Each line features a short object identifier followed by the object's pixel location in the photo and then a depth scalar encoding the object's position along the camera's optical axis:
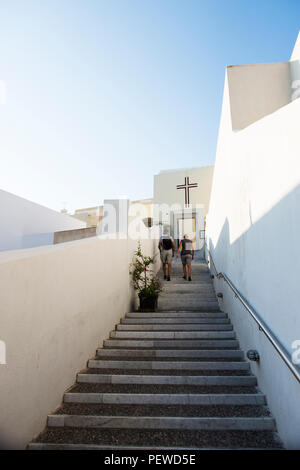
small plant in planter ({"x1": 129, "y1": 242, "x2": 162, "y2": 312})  5.38
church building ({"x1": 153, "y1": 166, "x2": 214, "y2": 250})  13.02
